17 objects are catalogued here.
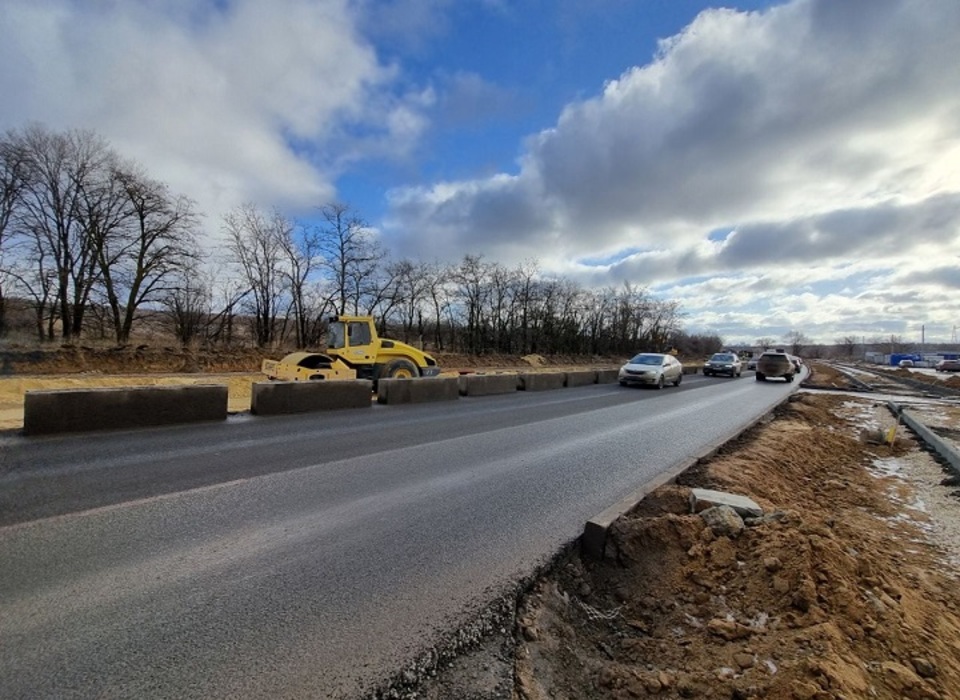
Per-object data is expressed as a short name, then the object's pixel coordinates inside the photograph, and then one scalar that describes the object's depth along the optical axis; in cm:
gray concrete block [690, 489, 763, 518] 441
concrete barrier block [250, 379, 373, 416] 1131
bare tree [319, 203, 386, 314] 4443
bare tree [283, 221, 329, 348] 4178
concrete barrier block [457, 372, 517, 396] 1796
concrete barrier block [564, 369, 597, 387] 2400
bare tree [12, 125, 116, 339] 3173
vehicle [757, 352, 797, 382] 2941
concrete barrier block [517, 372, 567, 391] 2142
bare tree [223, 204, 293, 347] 4044
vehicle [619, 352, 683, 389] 2245
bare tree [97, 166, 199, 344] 3366
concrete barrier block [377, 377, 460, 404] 1451
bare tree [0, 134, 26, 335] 3019
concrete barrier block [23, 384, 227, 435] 796
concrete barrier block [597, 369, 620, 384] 2743
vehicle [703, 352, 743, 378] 3416
